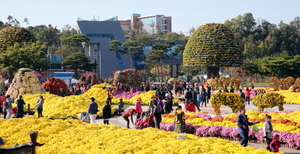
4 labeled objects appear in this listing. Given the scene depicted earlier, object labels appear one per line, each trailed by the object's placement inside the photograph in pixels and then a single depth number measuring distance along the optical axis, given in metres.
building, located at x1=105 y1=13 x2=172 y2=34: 187.62
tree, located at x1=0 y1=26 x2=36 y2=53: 52.38
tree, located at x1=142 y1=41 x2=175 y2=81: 76.19
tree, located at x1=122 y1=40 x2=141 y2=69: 81.40
